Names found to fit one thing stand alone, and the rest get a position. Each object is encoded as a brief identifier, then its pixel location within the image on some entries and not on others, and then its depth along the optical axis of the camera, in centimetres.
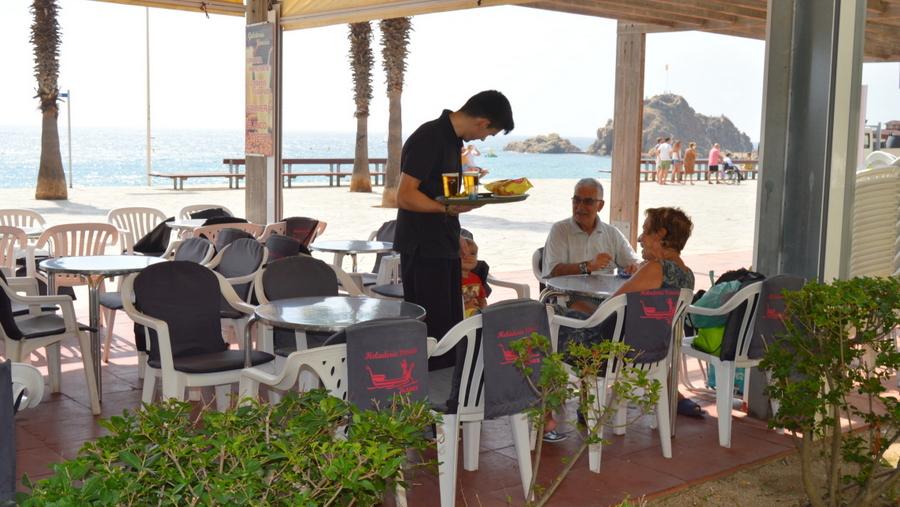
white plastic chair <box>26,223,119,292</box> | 588
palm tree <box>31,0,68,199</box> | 2070
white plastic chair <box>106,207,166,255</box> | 781
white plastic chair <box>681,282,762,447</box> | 394
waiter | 358
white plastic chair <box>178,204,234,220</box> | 786
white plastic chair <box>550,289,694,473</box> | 357
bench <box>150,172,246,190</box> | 2710
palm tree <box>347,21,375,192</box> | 2183
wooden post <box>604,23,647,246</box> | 850
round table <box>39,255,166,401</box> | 421
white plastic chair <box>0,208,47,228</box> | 710
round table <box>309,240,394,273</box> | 600
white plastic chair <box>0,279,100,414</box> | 398
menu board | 843
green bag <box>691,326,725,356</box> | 411
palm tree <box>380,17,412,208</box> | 2066
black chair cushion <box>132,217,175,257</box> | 675
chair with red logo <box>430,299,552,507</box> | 293
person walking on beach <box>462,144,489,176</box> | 1944
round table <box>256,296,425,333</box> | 316
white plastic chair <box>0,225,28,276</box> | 596
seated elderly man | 489
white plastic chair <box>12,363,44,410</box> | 225
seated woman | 380
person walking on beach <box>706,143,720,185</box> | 3156
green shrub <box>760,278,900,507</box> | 296
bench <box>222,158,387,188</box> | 2720
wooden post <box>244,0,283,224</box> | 848
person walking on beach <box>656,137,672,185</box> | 2984
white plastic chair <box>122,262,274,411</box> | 352
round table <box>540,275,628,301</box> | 410
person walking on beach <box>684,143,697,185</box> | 3058
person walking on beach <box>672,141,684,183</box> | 3091
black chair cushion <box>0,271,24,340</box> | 386
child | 451
